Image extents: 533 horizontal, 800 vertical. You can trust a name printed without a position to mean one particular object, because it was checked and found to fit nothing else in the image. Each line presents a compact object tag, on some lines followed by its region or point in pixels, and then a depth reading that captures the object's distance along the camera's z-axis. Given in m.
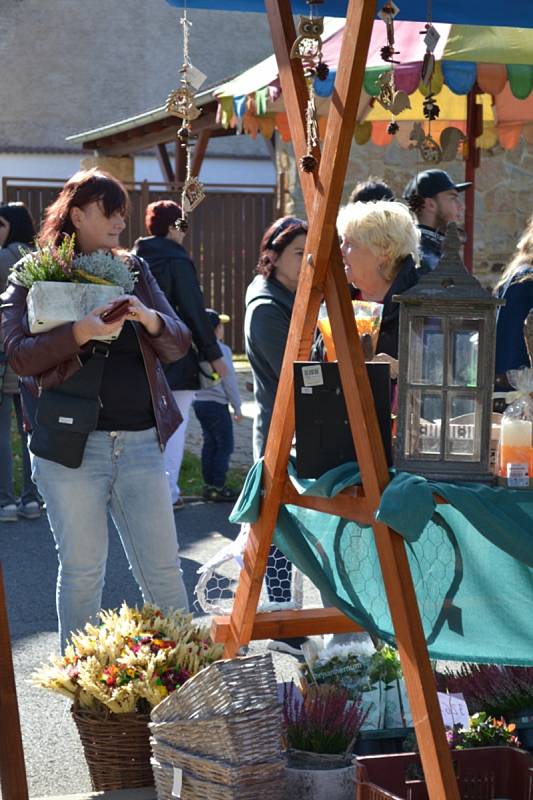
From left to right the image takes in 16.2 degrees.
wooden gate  24.38
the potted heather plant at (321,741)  4.44
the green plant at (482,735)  4.50
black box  4.08
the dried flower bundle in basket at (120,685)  4.80
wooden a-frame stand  3.79
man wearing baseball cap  8.46
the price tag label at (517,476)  3.82
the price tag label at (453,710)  4.64
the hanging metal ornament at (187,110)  4.82
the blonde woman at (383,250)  5.69
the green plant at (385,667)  5.05
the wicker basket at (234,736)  4.26
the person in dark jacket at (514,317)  6.24
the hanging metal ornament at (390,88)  4.24
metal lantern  3.93
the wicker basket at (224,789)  4.26
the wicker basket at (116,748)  4.81
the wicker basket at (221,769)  4.25
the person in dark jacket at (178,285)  9.78
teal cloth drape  3.76
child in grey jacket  12.11
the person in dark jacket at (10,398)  11.06
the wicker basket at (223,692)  4.32
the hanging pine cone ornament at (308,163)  4.06
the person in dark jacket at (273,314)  6.94
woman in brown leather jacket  5.61
